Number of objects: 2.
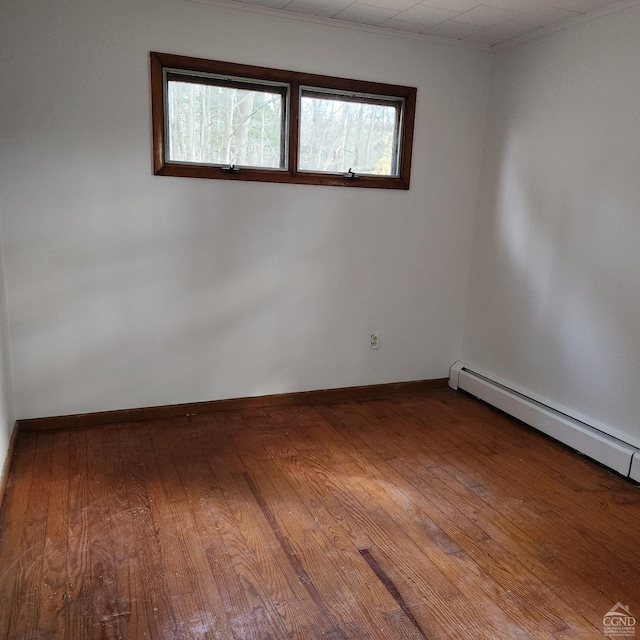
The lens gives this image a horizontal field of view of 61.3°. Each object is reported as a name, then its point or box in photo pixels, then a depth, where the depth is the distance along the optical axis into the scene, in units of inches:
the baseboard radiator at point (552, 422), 106.5
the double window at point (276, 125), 117.6
